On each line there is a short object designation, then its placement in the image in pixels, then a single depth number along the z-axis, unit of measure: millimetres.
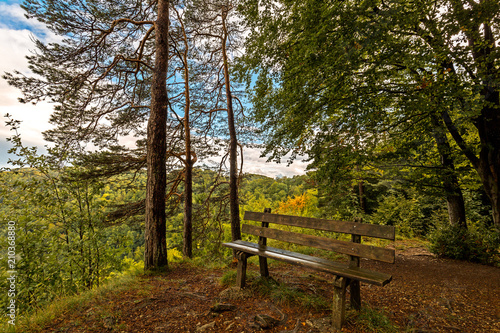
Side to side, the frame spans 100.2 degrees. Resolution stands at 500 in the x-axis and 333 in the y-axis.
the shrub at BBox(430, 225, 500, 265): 5859
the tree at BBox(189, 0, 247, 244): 7449
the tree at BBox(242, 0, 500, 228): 4062
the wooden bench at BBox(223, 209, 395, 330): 2324
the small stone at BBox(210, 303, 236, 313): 2805
